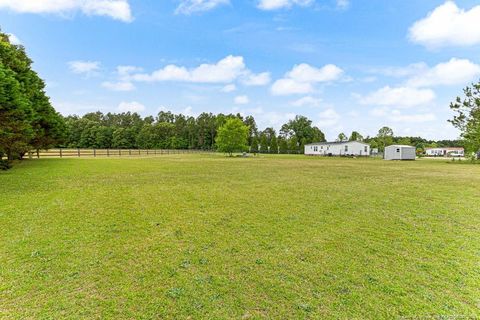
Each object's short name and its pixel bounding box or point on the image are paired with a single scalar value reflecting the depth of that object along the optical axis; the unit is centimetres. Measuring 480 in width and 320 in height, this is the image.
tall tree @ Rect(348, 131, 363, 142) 6400
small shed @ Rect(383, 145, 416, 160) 3772
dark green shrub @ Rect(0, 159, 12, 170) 1461
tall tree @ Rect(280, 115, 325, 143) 7725
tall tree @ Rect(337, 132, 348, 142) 7331
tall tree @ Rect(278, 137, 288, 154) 6662
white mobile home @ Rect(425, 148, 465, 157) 7252
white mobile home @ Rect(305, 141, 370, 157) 4825
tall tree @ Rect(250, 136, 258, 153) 6998
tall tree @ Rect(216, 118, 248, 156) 4341
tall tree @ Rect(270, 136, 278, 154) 6631
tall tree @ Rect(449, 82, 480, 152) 2997
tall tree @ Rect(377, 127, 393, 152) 6612
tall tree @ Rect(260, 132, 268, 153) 6869
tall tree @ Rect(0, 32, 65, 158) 1143
